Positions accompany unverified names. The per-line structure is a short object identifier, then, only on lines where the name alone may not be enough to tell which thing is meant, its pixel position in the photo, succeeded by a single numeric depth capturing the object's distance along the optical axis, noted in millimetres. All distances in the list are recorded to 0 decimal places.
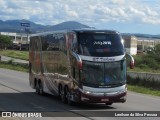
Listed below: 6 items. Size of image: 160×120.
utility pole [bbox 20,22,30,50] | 112262
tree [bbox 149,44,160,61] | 77869
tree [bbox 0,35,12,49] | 184688
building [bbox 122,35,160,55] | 160675
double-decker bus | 17875
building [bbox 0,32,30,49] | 169475
